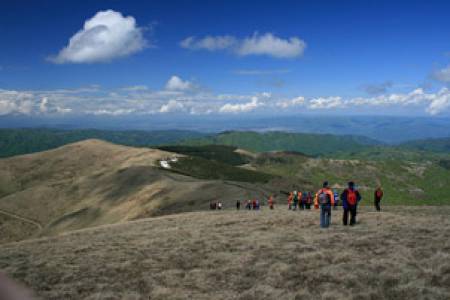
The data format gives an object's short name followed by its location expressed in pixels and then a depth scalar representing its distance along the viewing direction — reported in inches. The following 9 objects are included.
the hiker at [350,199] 1047.6
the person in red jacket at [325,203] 1068.5
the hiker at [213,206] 2415.1
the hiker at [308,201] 1793.8
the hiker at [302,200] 1790.1
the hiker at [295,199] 1820.4
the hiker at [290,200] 1882.6
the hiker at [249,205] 2265.0
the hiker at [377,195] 1472.7
